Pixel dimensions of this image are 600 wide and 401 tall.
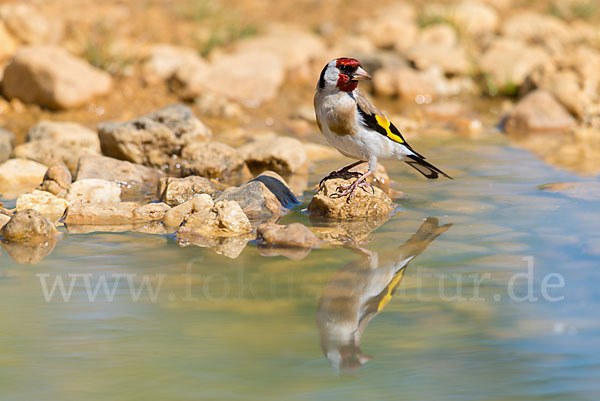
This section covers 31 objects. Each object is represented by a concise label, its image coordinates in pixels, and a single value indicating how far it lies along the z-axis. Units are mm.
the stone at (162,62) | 20547
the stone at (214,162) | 14414
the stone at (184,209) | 11312
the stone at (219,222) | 10742
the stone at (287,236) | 10133
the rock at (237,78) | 20281
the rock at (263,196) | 11711
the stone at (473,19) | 26116
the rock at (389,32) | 25062
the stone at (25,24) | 20266
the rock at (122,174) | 13414
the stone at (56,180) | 12789
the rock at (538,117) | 19312
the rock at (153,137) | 14984
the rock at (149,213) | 11539
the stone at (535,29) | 25766
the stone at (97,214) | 11422
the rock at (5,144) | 15414
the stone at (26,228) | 10336
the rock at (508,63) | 22769
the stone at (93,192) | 12281
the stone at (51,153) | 14961
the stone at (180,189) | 12539
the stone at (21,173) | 13898
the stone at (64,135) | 16047
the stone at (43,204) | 11758
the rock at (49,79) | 18125
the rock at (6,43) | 19984
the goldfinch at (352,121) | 10937
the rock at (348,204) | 11609
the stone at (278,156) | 14852
